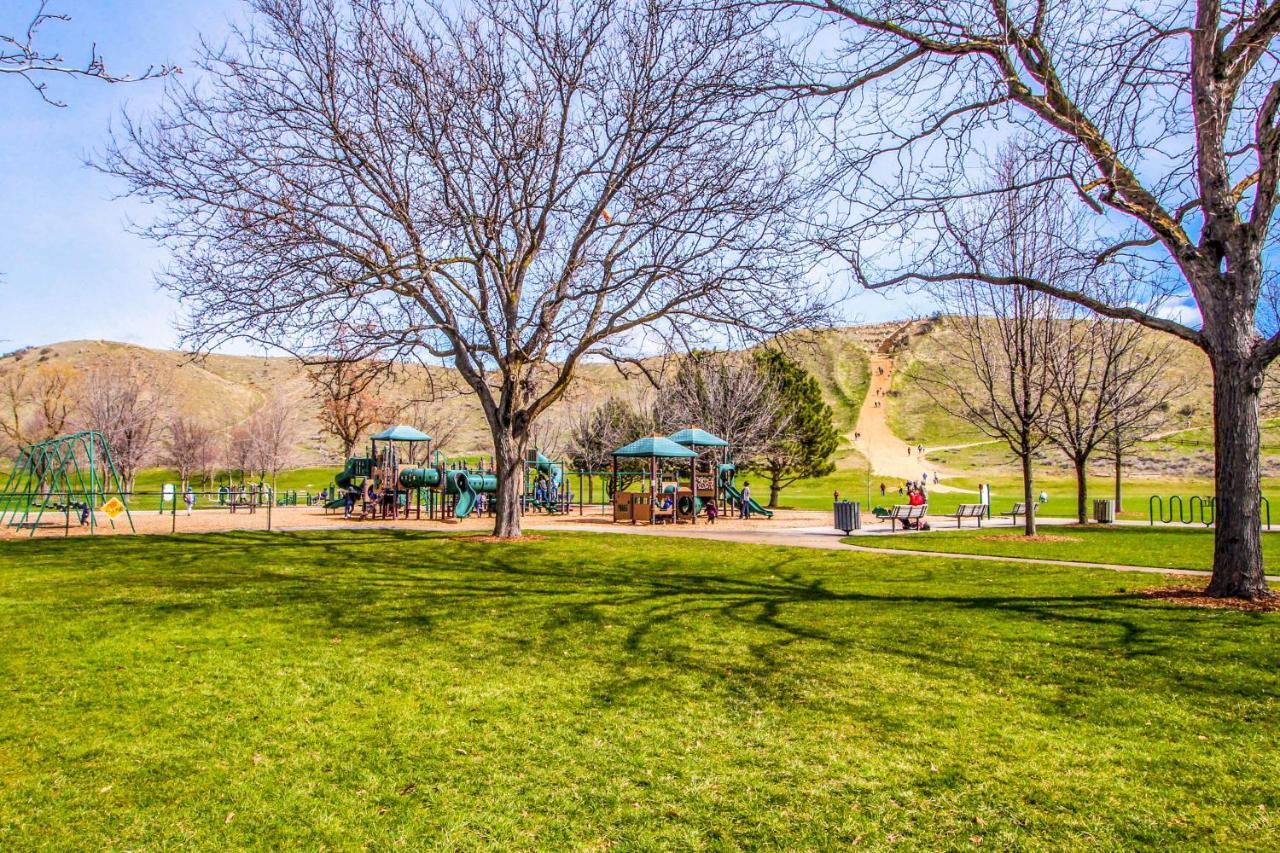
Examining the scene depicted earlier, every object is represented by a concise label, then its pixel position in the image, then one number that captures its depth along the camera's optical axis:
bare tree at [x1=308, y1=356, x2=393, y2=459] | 47.00
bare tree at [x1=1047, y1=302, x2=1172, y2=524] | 22.88
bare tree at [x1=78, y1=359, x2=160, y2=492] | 43.12
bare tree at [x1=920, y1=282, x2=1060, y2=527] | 19.55
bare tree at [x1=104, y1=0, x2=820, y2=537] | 14.49
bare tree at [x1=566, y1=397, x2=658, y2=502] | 50.13
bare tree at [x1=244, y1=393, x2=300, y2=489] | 56.06
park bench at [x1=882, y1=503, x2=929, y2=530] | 24.27
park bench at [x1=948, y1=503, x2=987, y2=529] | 26.10
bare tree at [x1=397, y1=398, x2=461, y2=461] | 62.56
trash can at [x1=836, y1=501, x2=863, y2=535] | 22.27
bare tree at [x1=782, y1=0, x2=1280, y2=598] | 9.12
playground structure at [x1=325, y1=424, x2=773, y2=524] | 28.69
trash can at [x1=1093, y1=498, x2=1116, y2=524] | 26.06
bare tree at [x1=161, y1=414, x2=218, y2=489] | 52.16
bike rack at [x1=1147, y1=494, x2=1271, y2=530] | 27.17
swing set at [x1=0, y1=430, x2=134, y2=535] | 20.03
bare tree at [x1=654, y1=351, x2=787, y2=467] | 38.94
